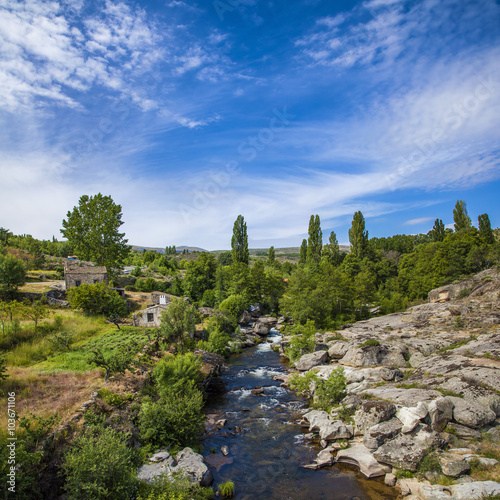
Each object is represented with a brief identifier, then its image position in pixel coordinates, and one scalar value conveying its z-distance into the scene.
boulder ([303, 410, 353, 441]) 19.45
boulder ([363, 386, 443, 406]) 18.98
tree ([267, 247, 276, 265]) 117.28
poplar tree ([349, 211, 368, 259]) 81.38
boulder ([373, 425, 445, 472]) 15.74
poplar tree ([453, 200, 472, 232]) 81.19
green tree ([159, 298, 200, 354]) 32.56
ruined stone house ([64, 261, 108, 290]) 46.33
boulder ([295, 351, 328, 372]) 33.82
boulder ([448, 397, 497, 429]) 16.58
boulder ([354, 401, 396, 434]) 18.61
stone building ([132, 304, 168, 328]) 40.25
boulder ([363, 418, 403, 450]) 17.42
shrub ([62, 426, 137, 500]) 11.37
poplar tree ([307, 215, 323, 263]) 87.31
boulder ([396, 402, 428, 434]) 17.23
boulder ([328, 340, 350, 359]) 34.34
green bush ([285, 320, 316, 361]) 37.58
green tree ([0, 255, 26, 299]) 37.25
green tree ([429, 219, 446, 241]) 92.38
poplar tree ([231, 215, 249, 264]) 79.19
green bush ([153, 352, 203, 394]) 21.73
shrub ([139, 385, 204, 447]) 18.17
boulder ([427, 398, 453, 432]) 17.11
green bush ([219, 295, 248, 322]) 54.19
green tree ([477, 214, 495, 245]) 71.81
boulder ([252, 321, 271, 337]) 53.81
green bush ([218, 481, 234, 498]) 15.13
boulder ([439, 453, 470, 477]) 14.32
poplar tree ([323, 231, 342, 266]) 90.11
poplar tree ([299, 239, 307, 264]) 99.75
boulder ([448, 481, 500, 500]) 12.36
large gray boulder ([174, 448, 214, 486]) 15.46
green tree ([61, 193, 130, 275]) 48.72
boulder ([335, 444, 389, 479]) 16.14
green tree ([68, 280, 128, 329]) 38.11
